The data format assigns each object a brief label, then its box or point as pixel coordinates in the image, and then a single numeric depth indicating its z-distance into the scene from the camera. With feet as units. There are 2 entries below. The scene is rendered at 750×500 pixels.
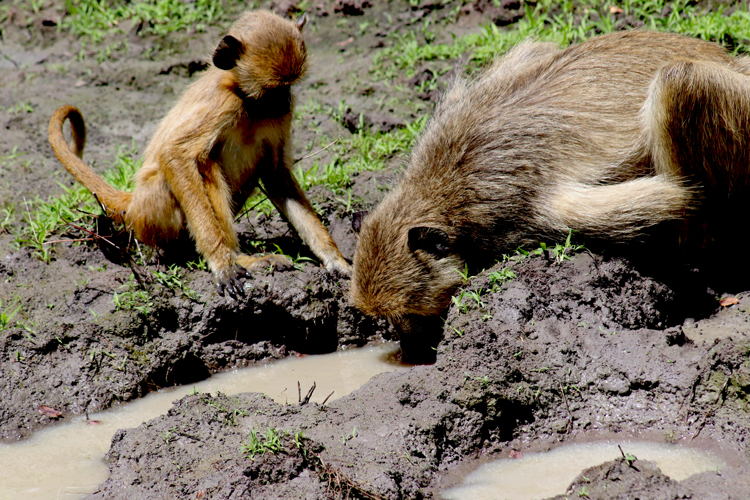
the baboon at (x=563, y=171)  29.22
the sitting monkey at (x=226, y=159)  34.91
